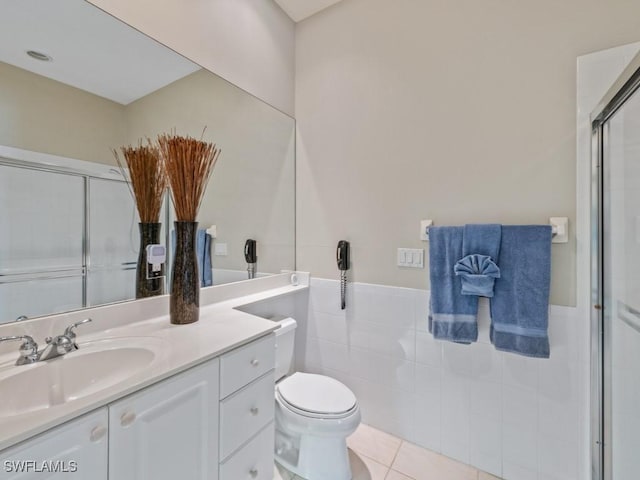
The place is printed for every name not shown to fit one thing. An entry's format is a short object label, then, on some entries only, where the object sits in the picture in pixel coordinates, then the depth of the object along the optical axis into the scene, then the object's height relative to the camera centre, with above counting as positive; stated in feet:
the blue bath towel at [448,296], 4.73 -0.90
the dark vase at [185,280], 4.09 -0.56
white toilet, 4.31 -2.74
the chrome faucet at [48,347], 2.80 -1.07
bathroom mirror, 3.11 +1.27
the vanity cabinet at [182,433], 2.16 -1.76
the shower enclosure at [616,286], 3.63 -0.58
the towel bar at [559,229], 4.29 +0.19
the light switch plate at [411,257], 5.37 -0.30
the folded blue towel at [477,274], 4.45 -0.50
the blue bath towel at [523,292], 4.26 -0.76
